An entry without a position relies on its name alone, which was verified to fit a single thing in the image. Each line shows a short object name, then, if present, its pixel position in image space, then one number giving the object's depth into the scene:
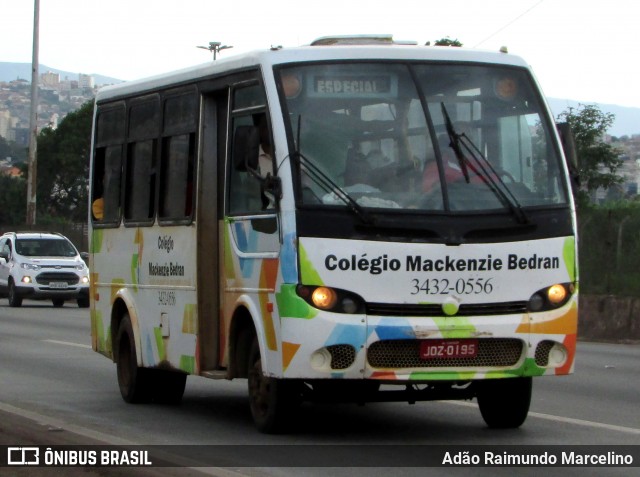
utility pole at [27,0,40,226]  51.00
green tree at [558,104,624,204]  39.25
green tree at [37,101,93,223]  93.19
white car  36.78
